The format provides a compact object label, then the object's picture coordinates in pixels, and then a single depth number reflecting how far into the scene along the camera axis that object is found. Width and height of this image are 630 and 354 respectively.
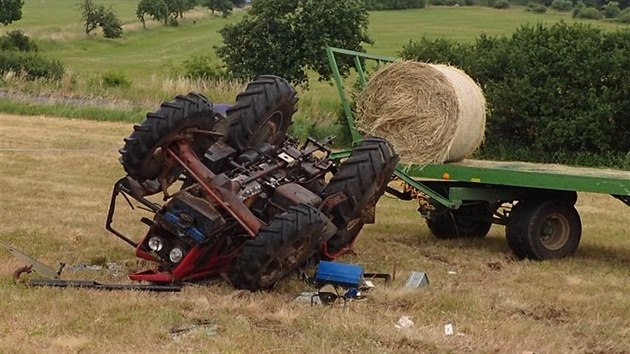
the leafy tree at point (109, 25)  66.19
